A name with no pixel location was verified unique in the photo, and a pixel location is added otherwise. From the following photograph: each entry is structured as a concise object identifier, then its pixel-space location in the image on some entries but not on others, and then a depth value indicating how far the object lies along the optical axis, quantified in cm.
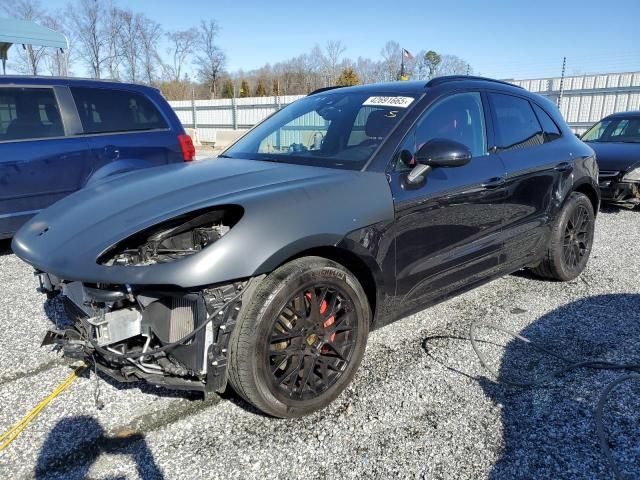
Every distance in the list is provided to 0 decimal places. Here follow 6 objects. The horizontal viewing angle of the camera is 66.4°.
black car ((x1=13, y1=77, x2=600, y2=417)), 215
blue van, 475
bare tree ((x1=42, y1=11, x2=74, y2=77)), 1721
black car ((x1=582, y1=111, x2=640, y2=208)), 723
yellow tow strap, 232
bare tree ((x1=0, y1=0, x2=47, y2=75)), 2591
